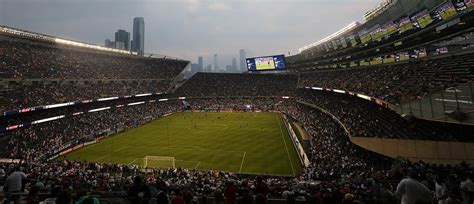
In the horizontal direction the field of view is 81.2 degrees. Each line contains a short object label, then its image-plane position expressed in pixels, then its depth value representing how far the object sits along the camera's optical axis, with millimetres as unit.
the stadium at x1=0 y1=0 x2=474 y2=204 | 15617
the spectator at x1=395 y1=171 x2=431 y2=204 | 6016
